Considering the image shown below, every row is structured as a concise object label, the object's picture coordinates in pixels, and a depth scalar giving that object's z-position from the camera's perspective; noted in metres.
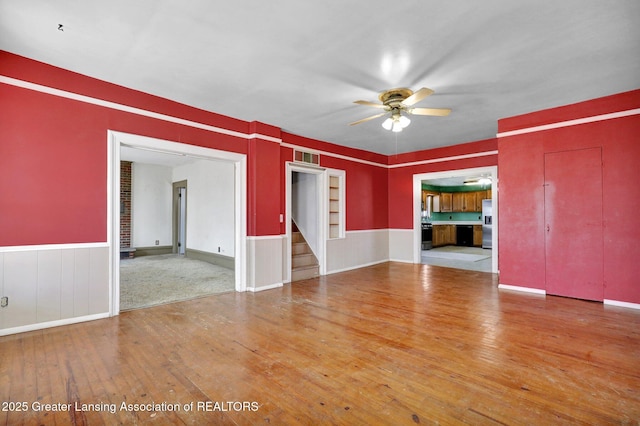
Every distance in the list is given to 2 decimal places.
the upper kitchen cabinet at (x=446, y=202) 12.37
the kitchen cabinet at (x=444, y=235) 11.26
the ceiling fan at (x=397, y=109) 3.67
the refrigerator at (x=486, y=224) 10.51
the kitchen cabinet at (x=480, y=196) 11.46
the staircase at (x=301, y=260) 5.86
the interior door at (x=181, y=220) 9.29
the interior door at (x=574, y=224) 4.19
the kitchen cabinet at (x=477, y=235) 11.35
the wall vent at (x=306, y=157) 5.81
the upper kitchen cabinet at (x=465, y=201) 11.80
